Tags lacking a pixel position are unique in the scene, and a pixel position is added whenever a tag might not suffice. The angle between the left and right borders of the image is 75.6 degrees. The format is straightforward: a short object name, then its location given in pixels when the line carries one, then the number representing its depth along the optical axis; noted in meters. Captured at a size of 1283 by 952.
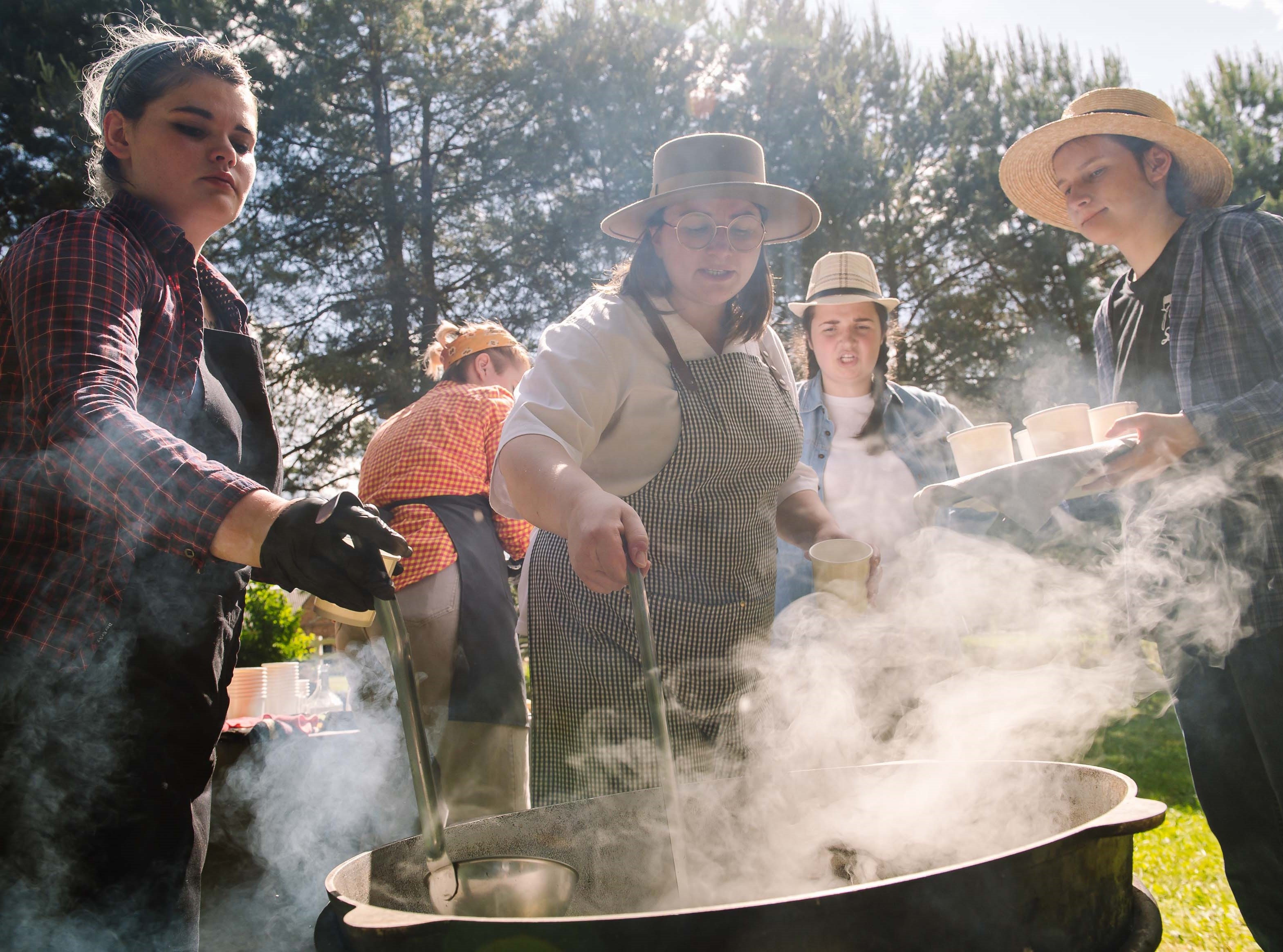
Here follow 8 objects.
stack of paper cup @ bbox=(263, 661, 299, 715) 3.61
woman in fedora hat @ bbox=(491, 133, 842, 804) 1.67
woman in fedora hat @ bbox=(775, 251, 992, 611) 3.10
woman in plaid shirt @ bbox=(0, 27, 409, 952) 0.98
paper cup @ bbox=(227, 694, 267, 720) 3.40
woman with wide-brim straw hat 1.81
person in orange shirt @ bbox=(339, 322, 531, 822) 2.96
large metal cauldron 0.77
